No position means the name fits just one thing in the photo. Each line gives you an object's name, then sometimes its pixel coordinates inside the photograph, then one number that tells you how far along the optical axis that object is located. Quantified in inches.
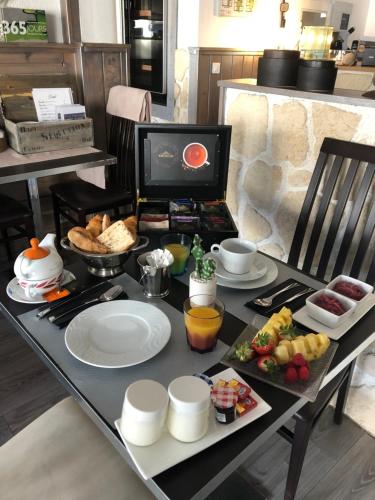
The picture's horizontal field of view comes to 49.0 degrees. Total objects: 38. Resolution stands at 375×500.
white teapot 38.9
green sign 98.9
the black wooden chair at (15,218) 83.7
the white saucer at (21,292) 39.7
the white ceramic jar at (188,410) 25.4
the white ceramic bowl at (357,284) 40.7
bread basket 42.5
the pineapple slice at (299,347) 32.5
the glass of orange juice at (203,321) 33.3
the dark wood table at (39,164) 75.8
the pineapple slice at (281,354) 32.1
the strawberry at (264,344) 32.5
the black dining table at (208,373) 24.5
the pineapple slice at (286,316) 34.8
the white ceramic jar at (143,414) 25.0
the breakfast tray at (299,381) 30.7
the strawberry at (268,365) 31.3
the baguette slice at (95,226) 45.7
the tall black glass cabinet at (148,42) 148.9
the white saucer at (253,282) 43.1
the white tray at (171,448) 24.7
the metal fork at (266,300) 40.2
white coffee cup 43.6
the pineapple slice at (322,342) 33.1
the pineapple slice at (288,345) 32.4
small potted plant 37.9
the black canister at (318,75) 66.2
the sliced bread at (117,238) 43.1
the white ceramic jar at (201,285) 38.3
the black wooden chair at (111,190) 93.9
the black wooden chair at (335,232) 44.5
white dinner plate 32.7
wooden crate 84.2
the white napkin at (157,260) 40.6
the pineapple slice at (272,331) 33.4
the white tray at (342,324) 36.9
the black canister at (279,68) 71.6
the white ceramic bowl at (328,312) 37.2
